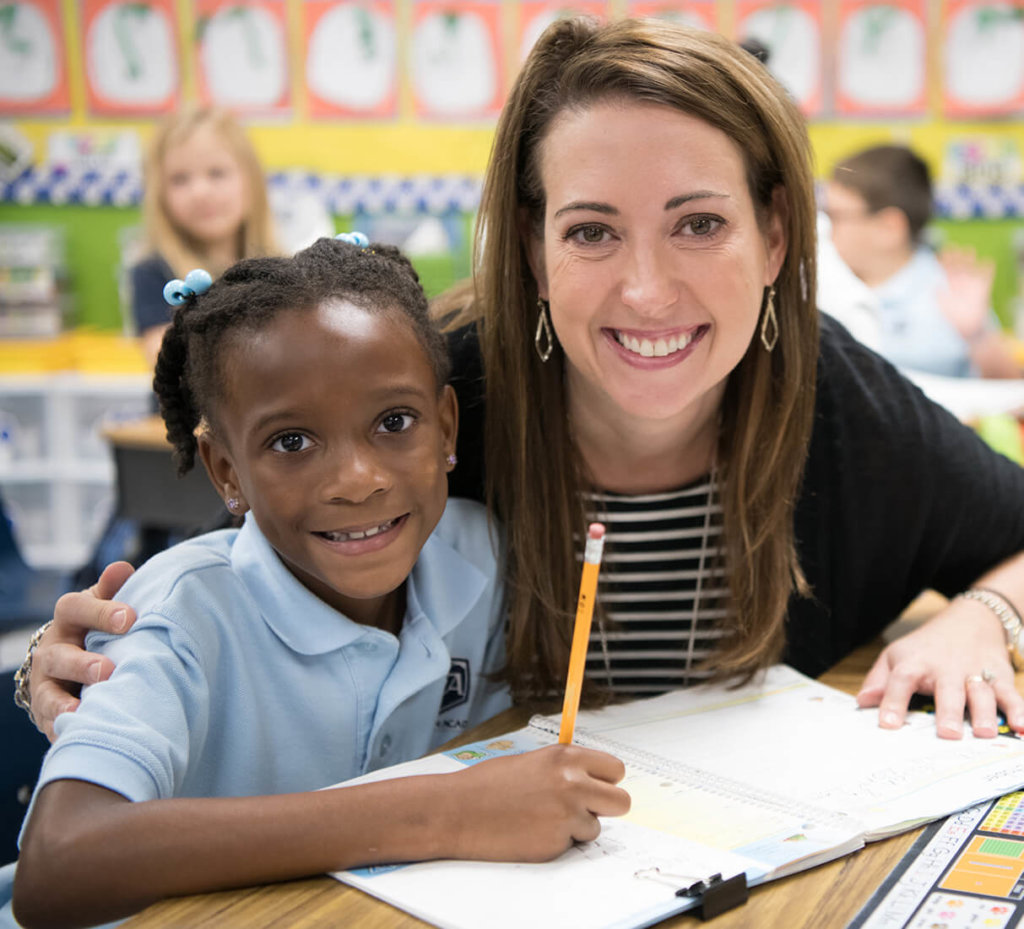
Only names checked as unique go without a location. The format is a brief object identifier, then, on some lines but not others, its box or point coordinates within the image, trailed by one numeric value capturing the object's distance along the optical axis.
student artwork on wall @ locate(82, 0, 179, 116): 4.72
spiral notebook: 0.78
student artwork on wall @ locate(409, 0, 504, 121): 4.52
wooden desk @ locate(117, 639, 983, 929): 0.77
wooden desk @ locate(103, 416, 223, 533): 3.01
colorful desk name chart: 0.77
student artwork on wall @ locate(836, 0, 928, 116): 4.36
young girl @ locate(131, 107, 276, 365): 4.00
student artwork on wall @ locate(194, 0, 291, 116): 4.63
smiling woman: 1.16
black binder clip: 0.77
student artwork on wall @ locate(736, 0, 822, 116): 4.38
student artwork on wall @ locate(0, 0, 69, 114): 4.71
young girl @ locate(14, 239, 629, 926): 0.81
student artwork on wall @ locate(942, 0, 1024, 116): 4.33
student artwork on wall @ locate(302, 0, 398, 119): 4.58
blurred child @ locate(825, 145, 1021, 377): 3.83
